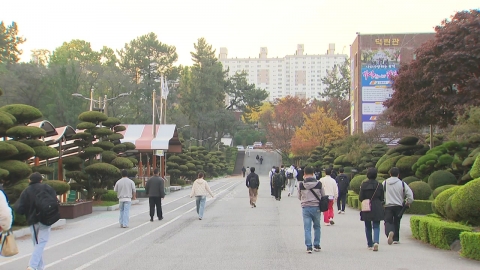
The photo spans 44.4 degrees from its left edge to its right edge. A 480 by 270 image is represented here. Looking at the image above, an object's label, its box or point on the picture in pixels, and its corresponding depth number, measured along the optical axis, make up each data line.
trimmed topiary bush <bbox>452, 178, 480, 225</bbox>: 11.87
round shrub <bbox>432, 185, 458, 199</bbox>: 17.83
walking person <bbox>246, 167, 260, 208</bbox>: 25.33
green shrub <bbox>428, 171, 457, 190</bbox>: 21.08
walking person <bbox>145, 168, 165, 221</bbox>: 19.19
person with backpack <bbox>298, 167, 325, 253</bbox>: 11.85
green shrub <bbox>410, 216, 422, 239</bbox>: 14.03
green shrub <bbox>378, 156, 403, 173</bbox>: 25.75
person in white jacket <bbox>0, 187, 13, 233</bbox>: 8.55
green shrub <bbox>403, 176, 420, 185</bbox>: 23.13
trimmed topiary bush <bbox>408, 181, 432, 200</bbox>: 20.89
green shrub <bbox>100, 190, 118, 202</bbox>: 28.59
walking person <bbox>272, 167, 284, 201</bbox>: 30.35
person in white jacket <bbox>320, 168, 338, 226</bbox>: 17.30
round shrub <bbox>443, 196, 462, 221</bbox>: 12.84
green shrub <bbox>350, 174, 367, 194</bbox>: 26.41
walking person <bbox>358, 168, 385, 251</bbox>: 12.04
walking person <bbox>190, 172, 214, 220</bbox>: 19.73
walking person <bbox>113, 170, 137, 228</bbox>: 17.72
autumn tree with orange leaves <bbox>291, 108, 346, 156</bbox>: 67.69
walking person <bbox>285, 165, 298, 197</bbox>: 34.78
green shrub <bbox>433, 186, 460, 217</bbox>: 13.63
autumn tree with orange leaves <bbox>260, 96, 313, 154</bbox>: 80.25
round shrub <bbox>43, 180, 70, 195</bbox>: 19.27
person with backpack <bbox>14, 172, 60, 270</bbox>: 9.48
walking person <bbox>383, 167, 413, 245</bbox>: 12.82
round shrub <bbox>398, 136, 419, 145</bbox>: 26.56
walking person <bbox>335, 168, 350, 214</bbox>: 21.95
